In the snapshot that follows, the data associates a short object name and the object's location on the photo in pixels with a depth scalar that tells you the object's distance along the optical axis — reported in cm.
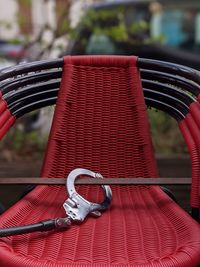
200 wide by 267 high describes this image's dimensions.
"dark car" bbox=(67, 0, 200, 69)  452
